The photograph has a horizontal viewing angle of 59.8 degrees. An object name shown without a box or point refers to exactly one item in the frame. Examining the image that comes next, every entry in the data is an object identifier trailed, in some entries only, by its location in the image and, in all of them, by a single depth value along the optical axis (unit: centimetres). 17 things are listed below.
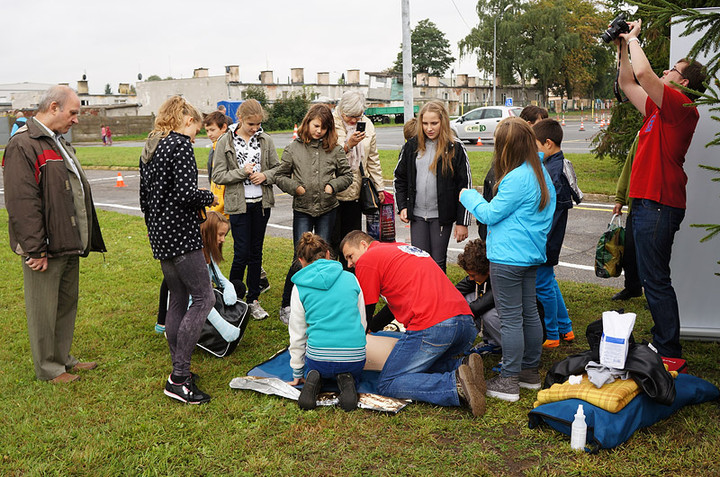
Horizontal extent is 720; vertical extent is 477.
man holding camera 404
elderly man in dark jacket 415
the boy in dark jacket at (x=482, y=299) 468
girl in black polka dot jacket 400
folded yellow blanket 345
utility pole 1211
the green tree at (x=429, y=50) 9406
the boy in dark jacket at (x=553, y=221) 489
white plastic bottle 336
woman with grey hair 595
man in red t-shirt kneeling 414
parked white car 2795
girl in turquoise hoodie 404
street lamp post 5753
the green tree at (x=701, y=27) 351
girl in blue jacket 394
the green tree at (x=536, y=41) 6103
